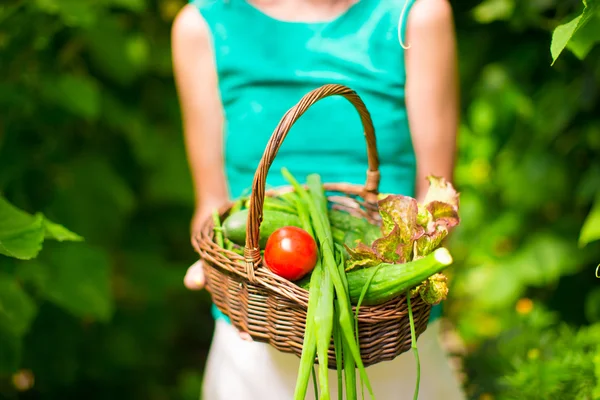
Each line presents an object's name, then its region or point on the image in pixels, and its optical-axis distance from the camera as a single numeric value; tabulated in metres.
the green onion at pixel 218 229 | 1.06
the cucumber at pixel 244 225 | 1.03
